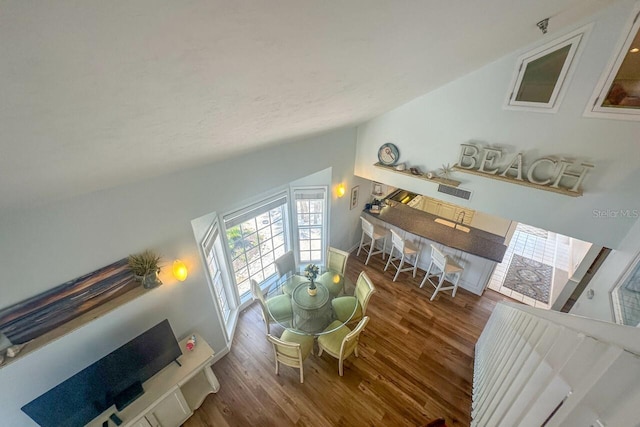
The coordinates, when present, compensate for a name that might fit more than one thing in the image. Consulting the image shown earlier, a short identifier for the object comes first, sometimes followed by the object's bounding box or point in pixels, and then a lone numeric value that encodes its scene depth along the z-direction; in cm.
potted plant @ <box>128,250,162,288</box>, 234
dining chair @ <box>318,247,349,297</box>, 383
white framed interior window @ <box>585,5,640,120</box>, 243
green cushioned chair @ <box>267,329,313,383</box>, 296
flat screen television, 210
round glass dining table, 341
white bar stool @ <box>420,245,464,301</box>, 433
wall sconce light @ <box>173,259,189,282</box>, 264
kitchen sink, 493
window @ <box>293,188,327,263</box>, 470
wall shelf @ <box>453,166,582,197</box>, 299
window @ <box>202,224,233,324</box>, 316
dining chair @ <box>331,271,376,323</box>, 355
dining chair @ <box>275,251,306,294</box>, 387
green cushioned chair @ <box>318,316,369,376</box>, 313
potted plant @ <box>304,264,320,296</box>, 352
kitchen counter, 443
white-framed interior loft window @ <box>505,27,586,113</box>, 272
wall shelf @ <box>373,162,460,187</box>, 390
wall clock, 439
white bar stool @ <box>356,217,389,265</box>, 521
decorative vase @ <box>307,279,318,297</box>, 352
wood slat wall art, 188
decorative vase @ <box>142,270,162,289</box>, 236
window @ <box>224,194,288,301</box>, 391
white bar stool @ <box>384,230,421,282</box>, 478
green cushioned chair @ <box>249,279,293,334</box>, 353
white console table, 246
